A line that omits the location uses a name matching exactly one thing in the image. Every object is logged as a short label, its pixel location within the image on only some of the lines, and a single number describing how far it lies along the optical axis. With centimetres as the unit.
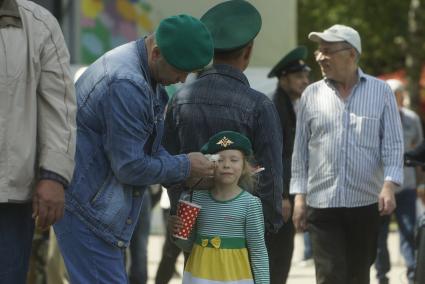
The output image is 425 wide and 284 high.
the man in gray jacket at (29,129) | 786
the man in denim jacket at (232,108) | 1019
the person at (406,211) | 1889
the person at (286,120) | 1328
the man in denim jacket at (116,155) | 896
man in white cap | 1273
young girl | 1007
